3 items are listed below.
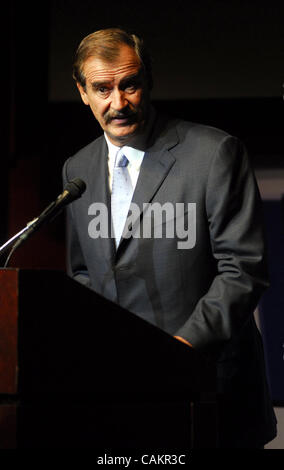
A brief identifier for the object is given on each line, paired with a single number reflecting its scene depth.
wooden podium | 4.99
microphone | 5.20
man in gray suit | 5.43
